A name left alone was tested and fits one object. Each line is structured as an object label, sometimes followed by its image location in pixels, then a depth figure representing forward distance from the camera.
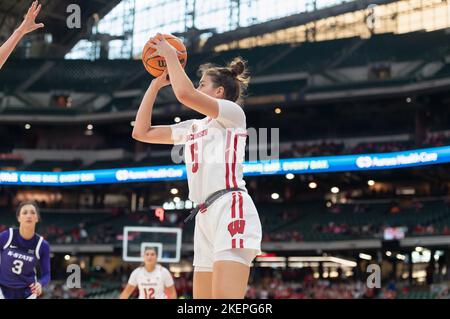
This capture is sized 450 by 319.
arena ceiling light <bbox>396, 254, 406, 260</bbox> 39.06
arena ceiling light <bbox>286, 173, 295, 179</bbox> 42.24
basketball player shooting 5.61
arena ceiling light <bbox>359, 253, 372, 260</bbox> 39.94
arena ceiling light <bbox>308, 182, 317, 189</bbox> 45.03
